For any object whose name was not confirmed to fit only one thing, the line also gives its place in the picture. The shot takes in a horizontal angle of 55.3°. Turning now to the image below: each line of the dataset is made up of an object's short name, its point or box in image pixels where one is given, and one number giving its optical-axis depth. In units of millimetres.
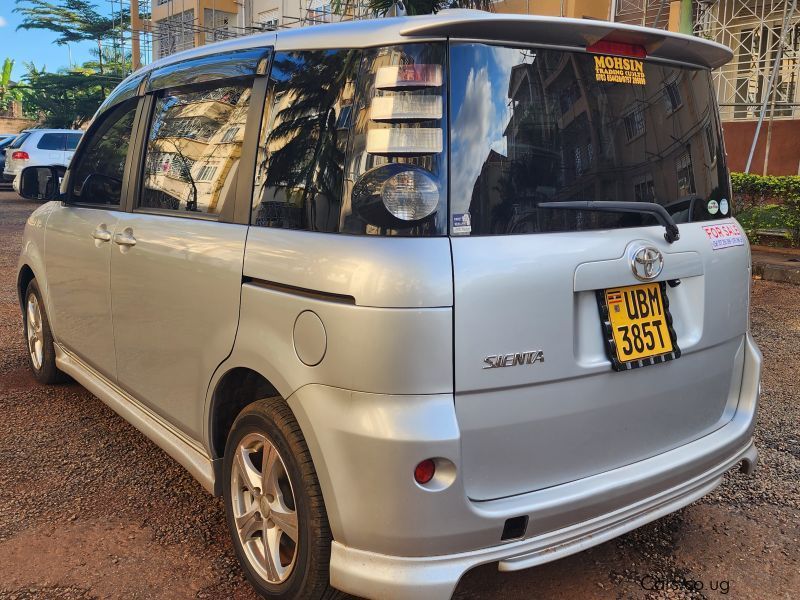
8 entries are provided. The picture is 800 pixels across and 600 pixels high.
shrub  10164
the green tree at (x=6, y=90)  53719
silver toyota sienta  2086
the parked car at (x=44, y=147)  18406
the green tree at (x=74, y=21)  42000
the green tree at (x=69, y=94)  40625
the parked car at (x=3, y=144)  22030
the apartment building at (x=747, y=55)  13344
